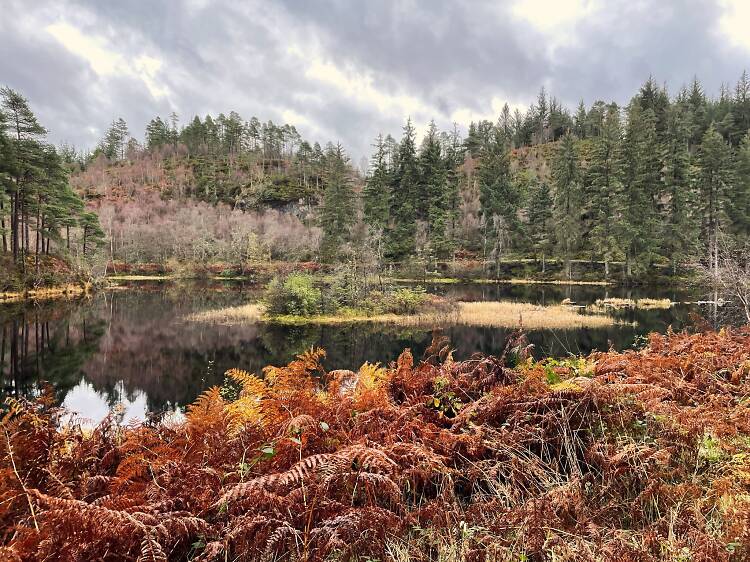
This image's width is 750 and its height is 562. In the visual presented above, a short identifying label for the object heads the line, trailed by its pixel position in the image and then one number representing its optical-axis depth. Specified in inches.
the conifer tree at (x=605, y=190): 1756.9
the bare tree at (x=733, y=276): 457.1
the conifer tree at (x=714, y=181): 1700.3
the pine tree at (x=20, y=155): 1098.1
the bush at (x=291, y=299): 946.1
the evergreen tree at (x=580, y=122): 3592.5
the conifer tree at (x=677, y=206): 1683.1
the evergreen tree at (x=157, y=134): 4271.7
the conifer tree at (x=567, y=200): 1881.2
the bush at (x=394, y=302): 1007.6
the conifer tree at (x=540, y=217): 1989.4
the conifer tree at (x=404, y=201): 2016.5
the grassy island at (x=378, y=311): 882.1
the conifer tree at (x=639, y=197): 1663.4
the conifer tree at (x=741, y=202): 1723.7
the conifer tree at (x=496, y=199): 2080.5
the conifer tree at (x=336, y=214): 2000.5
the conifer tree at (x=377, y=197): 2086.6
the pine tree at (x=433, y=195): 2064.5
